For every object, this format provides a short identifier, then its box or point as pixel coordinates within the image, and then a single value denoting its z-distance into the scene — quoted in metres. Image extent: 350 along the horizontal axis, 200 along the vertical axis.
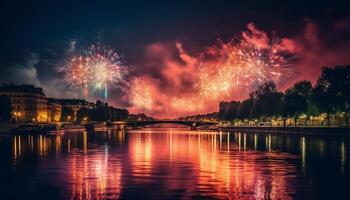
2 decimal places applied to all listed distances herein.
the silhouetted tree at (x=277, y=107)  188.12
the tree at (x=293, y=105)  173.25
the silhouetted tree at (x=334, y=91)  136.75
